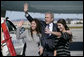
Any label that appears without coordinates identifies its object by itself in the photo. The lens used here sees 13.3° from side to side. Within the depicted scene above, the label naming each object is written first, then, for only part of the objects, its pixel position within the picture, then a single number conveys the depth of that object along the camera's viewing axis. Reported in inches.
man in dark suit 283.3
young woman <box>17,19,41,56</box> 282.3
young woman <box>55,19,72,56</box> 277.7
